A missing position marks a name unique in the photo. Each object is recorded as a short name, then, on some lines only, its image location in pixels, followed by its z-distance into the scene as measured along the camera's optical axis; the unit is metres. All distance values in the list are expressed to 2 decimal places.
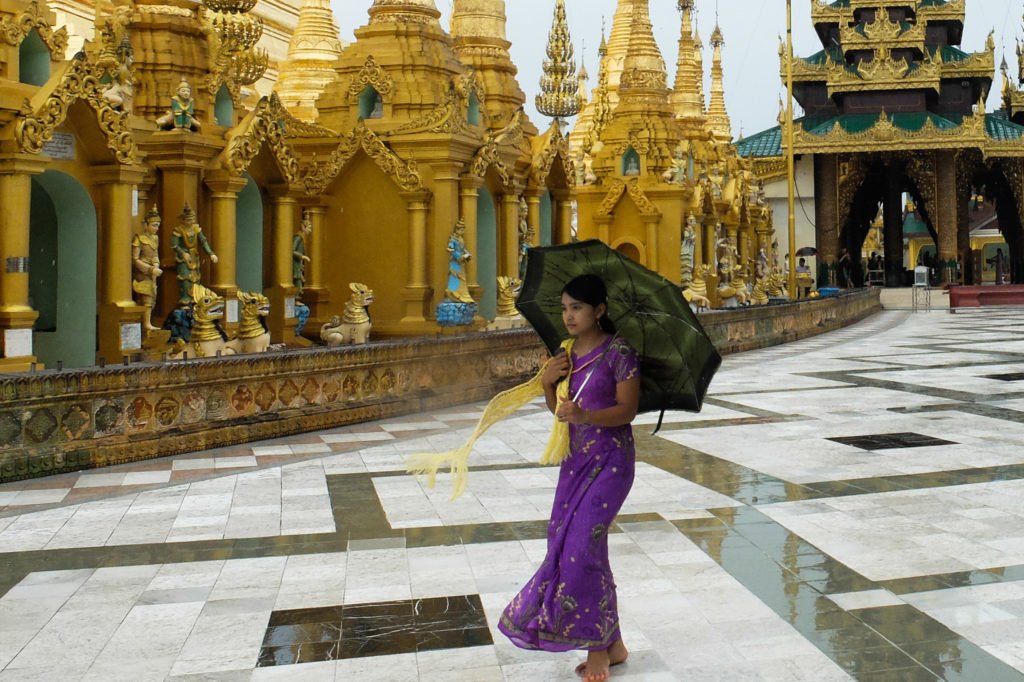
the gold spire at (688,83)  35.59
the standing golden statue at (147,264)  12.23
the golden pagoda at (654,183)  26.16
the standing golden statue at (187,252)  12.91
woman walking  4.57
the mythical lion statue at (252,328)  12.98
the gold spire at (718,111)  47.03
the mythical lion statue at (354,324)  14.62
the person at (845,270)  49.66
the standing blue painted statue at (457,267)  16.27
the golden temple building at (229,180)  11.32
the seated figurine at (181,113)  13.08
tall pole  33.09
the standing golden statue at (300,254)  16.30
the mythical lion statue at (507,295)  18.25
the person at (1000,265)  65.25
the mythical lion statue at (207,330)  12.43
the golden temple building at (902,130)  46.16
